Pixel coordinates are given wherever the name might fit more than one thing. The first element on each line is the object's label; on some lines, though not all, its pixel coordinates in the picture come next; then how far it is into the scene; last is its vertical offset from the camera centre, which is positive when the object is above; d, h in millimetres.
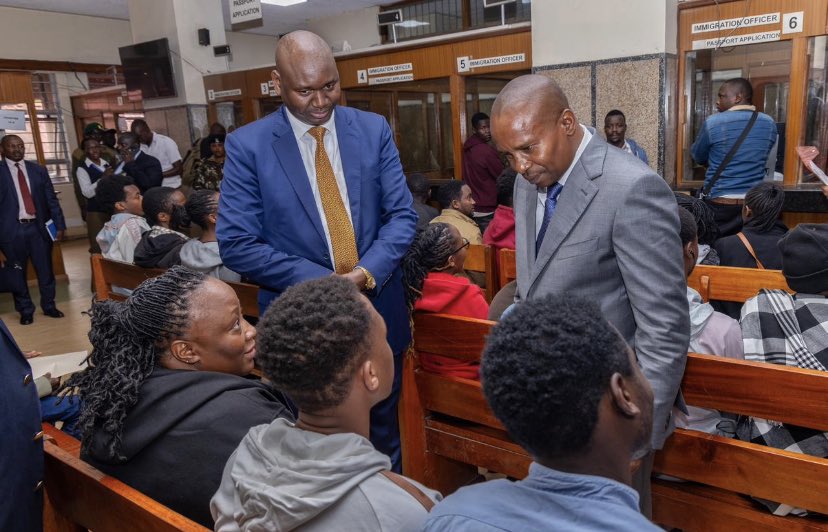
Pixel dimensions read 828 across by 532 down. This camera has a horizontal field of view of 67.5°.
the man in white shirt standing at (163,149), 8227 +73
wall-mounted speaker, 8859 +1623
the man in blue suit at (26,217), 6449 -565
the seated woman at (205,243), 3473 -515
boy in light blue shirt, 827 -410
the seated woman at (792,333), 1748 -627
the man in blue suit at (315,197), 2031 -177
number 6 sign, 4988 +721
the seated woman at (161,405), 1444 -591
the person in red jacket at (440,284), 2359 -570
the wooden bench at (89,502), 1311 -795
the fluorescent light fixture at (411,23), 12070 +2208
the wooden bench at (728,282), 2625 -703
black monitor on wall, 8820 +1253
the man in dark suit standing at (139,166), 7352 -117
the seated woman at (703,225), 3135 -542
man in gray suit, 1466 -251
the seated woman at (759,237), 3168 -622
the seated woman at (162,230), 3746 -493
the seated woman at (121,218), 4832 -487
